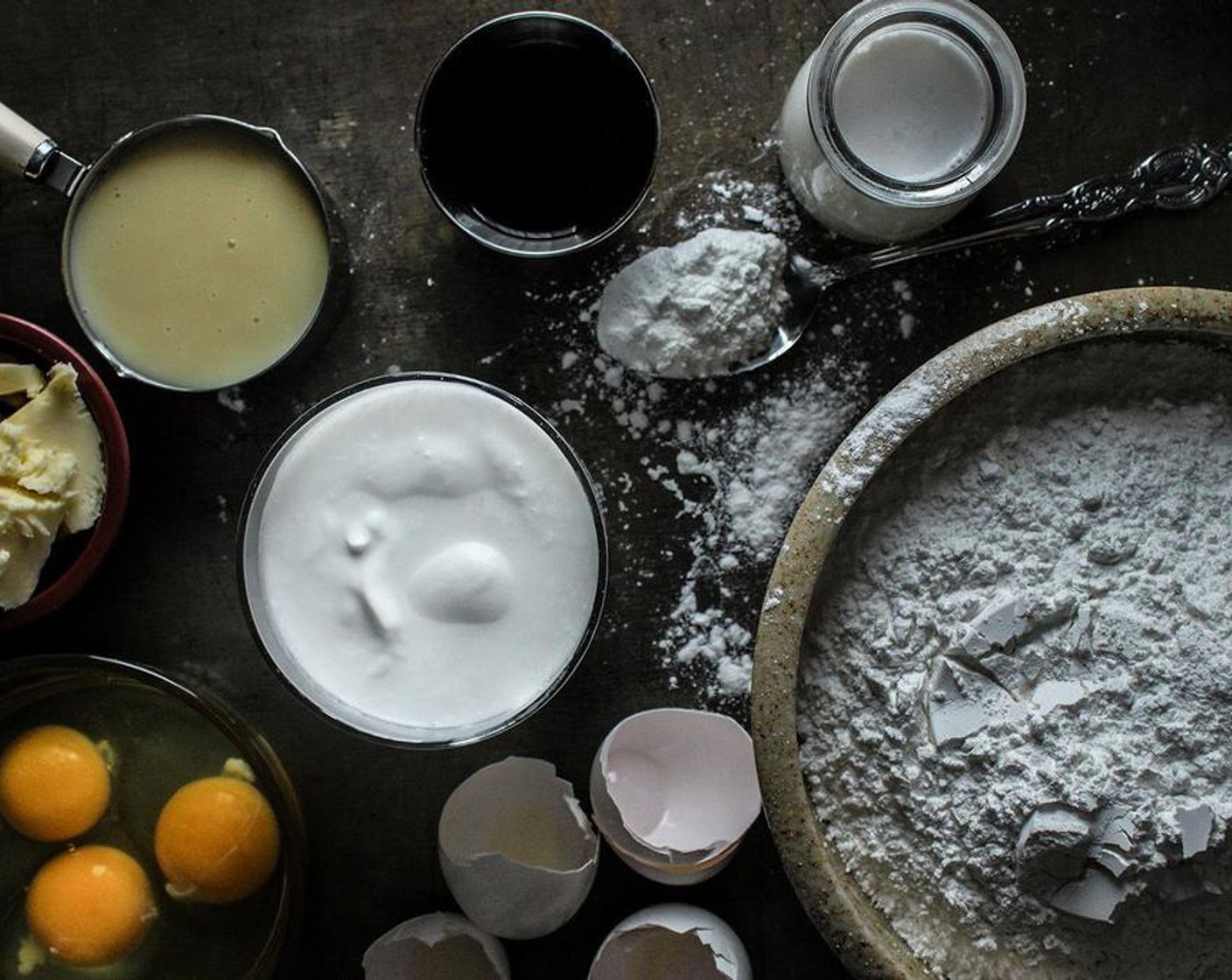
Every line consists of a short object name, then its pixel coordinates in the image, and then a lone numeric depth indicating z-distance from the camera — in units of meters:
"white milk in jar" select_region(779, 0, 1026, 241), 0.37
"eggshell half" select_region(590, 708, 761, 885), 0.38
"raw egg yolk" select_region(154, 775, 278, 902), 0.38
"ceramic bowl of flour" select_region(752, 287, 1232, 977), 0.34
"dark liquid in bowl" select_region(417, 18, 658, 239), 0.39
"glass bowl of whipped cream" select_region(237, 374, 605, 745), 0.36
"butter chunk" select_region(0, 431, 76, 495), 0.36
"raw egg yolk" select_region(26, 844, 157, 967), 0.38
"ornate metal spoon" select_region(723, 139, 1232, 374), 0.40
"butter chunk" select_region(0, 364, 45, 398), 0.38
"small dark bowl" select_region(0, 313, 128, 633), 0.38
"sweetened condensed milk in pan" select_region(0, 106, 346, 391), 0.39
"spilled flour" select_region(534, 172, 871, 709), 0.40
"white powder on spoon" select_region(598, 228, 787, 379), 0.39
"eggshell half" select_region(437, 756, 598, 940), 0.38
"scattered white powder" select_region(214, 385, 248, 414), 0.41
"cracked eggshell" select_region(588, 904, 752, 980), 0.38
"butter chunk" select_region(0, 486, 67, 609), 0.36
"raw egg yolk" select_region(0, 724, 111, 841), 0.38
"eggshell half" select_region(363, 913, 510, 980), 0.39
